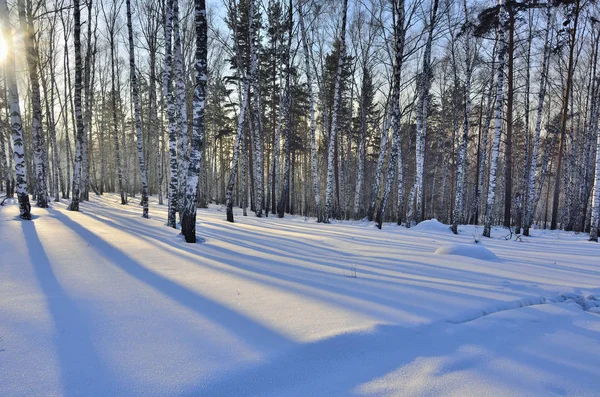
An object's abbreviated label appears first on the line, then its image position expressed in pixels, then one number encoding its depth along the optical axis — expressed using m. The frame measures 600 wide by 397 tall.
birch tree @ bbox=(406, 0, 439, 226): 11.36
